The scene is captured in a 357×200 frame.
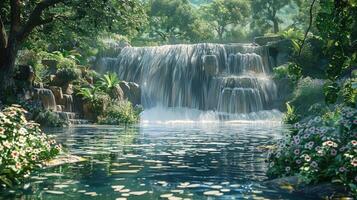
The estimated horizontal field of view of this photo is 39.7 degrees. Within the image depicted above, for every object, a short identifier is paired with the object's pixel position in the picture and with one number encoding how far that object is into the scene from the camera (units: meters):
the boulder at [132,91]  38.88
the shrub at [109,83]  35.06
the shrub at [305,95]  36.38
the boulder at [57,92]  30.86
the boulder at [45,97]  29.09
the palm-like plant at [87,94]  32.04
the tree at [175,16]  68.44
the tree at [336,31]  4.61
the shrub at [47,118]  26.08
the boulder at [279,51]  45.03
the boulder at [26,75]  29.03
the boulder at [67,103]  31.45
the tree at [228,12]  71.50
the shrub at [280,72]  40.50
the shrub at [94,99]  32.19
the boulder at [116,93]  35.66
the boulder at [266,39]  50.16
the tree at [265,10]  66.81
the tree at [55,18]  18.89
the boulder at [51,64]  35.66
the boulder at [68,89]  32.75
